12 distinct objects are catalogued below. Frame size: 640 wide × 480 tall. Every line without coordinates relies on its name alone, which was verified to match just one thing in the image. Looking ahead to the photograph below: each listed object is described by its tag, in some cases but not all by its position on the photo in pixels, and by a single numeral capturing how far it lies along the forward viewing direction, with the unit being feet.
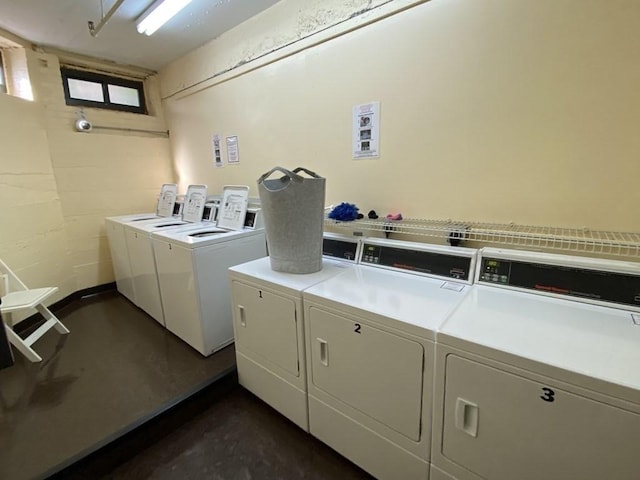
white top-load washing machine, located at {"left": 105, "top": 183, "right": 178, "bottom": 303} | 10.03
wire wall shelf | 4.13
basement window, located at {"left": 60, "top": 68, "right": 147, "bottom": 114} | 10.61
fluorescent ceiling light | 7.10
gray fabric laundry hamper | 5.07
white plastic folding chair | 7.04
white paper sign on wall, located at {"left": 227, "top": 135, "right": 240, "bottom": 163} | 9.59
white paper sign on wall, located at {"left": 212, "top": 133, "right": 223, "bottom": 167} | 10.28
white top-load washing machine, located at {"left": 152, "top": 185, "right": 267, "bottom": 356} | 6.83
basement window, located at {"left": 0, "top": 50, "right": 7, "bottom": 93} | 9.25
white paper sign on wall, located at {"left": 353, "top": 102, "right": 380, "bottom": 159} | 6.31
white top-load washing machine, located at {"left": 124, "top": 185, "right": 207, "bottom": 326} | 8.46
